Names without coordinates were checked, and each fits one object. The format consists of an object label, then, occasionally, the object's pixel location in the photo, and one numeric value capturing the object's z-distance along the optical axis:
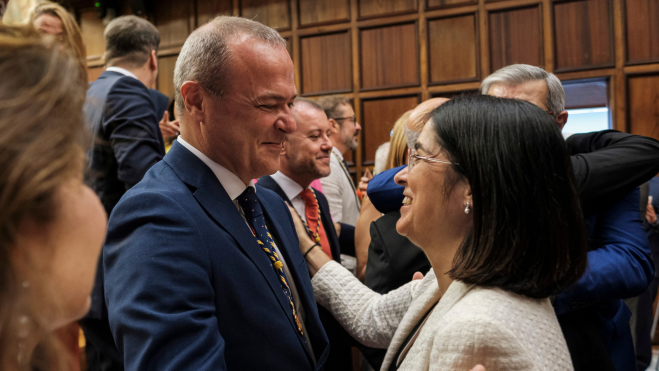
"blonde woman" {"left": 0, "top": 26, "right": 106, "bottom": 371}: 0.51
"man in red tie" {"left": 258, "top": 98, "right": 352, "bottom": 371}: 2.39
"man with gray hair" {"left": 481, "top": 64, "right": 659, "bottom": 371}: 1.42
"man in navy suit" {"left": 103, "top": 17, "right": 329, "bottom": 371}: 1.09
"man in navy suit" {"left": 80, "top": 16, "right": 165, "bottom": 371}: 2.21
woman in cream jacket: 1.02
